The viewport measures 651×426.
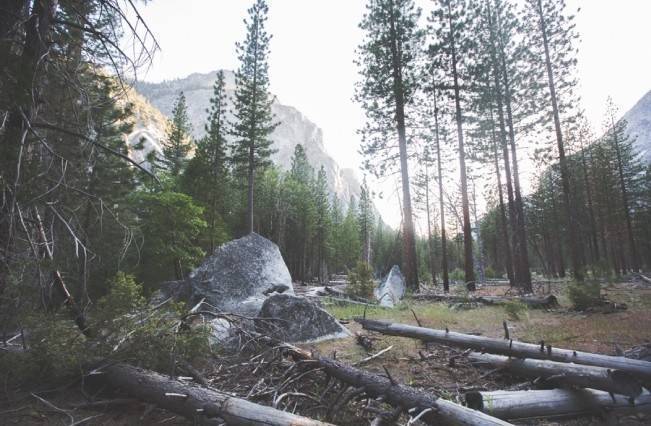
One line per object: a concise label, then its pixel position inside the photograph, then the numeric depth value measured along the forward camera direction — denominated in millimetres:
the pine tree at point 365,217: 47688
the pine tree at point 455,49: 16375
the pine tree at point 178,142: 32344
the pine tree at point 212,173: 25609
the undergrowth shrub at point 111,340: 3488
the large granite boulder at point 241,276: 10344
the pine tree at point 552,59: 16008
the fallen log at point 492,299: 10680
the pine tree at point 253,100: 25969
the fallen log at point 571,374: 3477
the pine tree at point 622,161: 28109
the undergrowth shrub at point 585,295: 9391
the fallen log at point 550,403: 3430
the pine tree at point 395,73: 16125
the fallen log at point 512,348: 3799
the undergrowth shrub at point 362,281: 15344
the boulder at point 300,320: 6996
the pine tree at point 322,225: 46469
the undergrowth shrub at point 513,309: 8734
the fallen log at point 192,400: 2723
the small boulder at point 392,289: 14077
